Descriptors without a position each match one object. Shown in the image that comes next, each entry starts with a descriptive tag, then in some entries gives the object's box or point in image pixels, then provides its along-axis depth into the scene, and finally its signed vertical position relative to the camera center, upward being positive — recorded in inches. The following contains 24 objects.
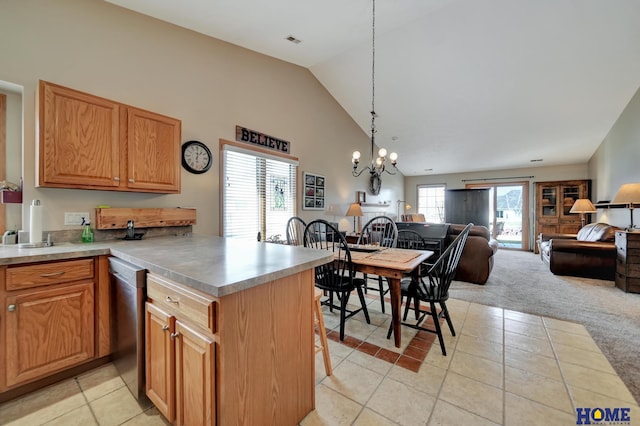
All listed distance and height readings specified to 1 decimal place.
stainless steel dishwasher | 56.9 -28.1
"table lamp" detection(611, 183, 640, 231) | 134.5 +9.1
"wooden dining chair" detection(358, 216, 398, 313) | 112.0 -14.2
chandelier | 136.1 +94.9
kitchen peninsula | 40.5 -21.7
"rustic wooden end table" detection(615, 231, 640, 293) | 136.4 -28.4
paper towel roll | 71.9 -4.4
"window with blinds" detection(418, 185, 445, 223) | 351.3 +11.2
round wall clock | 113.3 +24.0
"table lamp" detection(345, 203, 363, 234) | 205.6 -0.5
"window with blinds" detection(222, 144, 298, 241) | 133.4 +9.3
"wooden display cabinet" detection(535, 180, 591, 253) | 271.0 +6.3
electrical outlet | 83.5 -3.2
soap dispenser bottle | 83.4 -9.0
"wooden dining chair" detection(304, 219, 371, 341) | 88.1 -25.5
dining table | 81.4 -19.1
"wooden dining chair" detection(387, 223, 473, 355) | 83.0 -25.6
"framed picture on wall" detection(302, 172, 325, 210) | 179.8 +13.3
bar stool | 71.7 -38.5
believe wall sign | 137.0 +40.9
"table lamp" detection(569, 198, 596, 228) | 215.0 +3.2
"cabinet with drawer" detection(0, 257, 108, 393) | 58.9 -28.1
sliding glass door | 301.0 -3.5
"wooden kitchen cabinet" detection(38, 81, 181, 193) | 72.2 +20.7
